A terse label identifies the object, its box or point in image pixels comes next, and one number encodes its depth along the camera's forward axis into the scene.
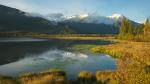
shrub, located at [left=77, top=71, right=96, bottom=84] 12.79
